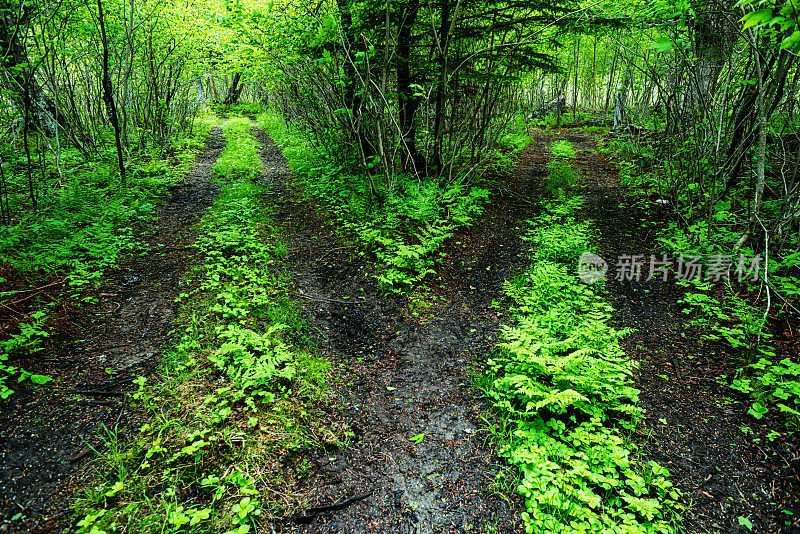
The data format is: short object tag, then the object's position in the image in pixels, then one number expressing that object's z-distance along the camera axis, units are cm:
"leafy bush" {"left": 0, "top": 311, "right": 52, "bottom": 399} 305
